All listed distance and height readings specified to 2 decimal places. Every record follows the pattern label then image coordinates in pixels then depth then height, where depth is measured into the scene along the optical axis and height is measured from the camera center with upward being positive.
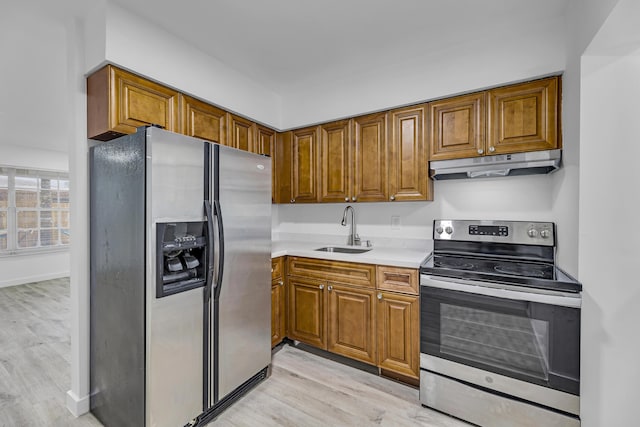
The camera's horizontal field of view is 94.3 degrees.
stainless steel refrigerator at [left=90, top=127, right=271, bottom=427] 1.51 -0.39
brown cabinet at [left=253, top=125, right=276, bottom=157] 2.95 +0.72
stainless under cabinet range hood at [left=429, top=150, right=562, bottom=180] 1.95 +0.32
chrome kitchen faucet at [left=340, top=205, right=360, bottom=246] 3.01 -0.20
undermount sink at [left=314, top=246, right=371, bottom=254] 2.91 -0.39
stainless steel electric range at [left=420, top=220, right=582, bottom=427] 1.57 -0.74
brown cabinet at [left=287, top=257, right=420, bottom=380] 2.13 -0.80
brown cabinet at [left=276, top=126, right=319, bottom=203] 2.99 +0.46
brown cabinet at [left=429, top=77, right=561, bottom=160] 1.96 +0.65
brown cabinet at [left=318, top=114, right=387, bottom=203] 2.61 +0.47
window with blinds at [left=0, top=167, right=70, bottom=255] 5.23 +0.00
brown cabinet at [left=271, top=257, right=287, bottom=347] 2.57 -0.82
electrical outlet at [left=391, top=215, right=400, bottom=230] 2.82 -0.11
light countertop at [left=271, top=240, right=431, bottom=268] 2.18 -0.36
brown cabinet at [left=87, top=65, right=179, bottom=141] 1.79 +0.69
